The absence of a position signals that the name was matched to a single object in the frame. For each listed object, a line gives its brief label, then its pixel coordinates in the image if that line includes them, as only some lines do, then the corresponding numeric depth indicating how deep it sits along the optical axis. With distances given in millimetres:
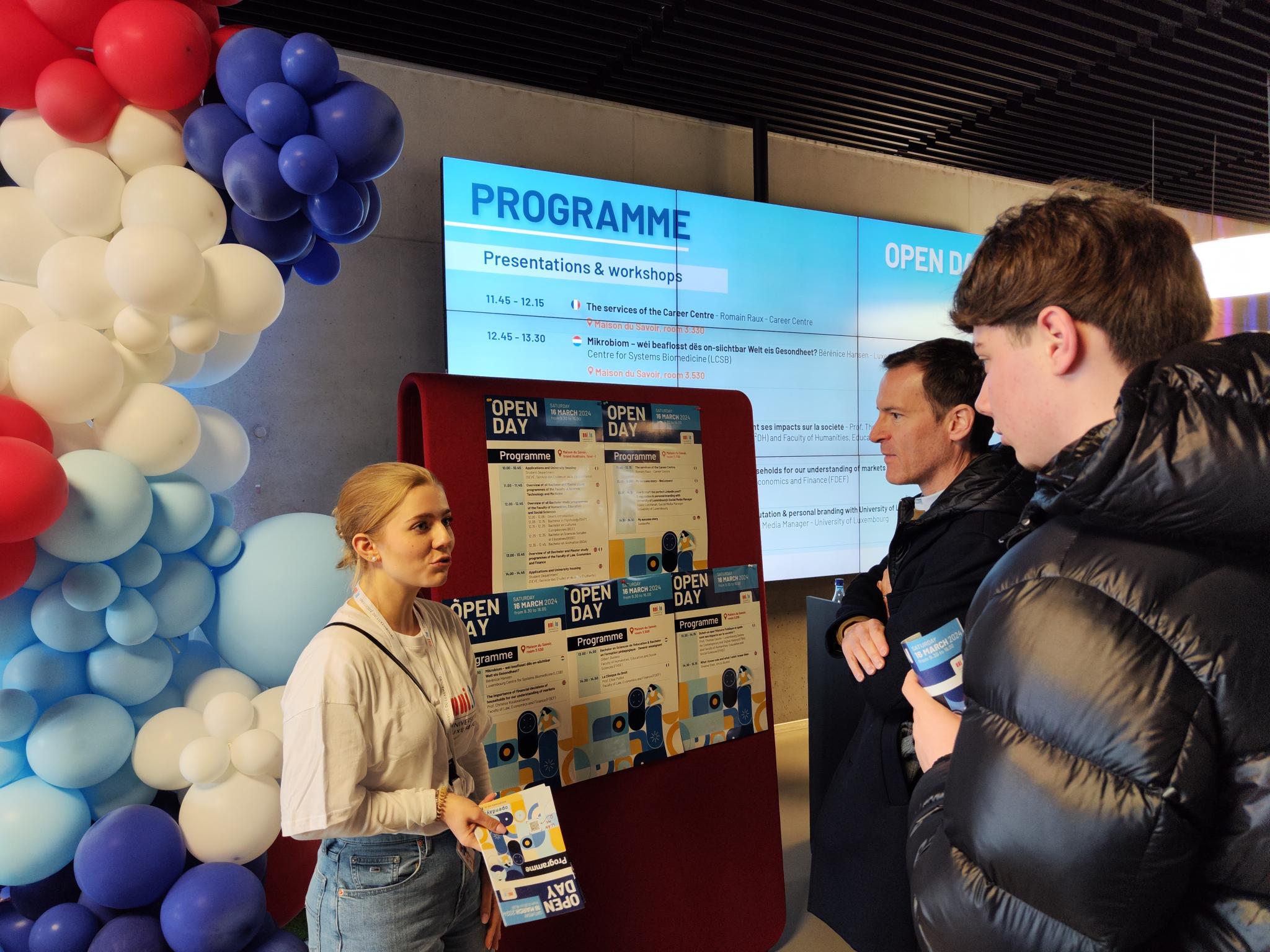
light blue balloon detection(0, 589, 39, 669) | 2004
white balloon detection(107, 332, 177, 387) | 2121
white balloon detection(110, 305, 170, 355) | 2066
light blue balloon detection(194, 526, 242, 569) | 2291
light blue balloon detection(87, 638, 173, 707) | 2059
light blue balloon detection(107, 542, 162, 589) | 2059
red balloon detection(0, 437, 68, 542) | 1723
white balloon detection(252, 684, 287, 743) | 2244
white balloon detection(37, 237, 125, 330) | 2031
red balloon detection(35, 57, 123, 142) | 2059
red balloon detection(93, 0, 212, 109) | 2047
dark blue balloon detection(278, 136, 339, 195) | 2088
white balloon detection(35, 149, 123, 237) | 2061
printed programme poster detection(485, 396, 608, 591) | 2475
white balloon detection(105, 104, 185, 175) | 2154
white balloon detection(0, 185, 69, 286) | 2113
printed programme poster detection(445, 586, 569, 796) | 2410
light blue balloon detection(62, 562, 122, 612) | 1966
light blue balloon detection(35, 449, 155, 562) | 1916
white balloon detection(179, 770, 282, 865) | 2123
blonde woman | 1582
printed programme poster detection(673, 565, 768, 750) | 2867
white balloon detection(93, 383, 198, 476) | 2068
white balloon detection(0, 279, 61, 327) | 2135
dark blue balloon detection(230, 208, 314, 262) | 2311
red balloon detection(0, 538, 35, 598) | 1836
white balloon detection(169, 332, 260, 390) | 2373
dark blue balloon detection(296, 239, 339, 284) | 2580
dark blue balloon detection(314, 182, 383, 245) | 2512
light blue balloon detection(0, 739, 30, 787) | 1998
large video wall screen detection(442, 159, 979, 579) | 3984
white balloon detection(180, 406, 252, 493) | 2322
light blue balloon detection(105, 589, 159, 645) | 2031
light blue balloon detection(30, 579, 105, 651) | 1977
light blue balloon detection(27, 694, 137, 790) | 1981
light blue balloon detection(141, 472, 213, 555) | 2135
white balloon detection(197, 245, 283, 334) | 2148
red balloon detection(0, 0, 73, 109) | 2051
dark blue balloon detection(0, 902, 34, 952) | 2092
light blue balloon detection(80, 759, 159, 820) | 2125
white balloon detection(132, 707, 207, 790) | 2123
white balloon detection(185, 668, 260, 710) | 2242
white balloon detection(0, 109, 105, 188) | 2148
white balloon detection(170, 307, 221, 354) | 2131
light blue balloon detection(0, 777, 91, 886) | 1950
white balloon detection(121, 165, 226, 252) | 2104
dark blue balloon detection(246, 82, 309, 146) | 2088
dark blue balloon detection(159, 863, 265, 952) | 2014
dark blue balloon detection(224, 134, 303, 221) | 2084
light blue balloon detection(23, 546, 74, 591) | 1976
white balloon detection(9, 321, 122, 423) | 1929
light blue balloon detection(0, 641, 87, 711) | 1983
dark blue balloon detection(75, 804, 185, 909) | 1991
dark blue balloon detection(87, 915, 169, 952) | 1994
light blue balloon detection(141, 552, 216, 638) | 2152
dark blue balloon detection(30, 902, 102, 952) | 1995
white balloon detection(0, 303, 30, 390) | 1986
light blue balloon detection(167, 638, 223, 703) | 2277
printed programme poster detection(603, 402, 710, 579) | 2732
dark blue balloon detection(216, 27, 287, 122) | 2139
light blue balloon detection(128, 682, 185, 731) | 2176
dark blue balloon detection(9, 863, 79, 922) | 2098
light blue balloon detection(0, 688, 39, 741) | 1939
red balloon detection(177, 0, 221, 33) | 2299
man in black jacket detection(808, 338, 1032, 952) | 1702
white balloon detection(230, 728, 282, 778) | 2135
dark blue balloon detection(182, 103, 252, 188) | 2148
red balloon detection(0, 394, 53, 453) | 1861
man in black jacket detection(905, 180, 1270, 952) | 760
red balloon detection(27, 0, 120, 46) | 2078
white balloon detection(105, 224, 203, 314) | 1955
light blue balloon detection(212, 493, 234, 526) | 2385
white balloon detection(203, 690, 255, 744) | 2154
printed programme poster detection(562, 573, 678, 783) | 2604
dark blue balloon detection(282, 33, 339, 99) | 2131
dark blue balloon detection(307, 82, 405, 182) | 2166
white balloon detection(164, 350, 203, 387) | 2275
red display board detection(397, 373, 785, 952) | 2406
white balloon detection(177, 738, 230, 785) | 2086
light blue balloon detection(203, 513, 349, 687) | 2291
